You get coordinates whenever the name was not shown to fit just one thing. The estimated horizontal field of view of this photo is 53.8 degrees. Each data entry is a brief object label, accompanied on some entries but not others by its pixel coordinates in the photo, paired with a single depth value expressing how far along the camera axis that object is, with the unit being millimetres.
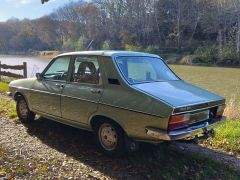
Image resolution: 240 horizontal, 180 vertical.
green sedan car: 3181
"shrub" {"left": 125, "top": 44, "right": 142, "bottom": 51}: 46813
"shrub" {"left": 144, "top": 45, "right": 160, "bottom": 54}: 45067
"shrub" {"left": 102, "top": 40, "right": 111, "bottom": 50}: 50847
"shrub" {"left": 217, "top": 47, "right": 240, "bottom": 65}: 34131
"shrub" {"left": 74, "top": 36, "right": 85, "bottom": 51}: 56617
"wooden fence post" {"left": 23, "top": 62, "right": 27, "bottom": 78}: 10490
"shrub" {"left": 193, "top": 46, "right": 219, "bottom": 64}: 35936
